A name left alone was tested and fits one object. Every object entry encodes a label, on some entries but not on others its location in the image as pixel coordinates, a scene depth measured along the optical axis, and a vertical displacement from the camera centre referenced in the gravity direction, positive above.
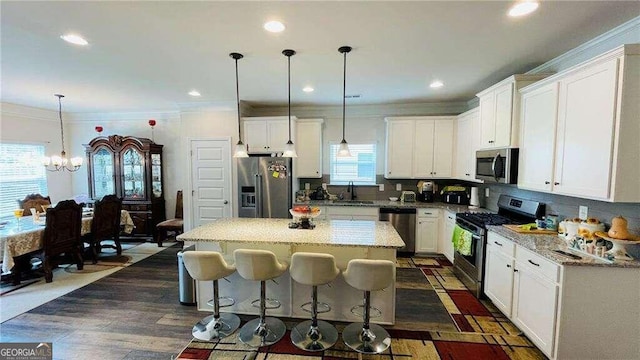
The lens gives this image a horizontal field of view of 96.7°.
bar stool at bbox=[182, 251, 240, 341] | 2.42 -0.97
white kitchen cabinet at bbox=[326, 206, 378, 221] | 4.71 -0.77
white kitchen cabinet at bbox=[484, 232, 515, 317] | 2.74 -1.08
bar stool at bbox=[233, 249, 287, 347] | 2.34 -0.94
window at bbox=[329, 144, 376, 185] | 5.43 +0.01
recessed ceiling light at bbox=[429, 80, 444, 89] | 3.86 +1.15
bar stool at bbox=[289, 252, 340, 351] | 2.28 -0.96
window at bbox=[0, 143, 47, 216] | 5.21 -0.16
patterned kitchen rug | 2.36 -1.55
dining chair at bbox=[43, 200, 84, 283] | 3.79 -0.96
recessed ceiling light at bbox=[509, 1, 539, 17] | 1.96 +1.12
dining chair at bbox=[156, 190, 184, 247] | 5.38 -1.17
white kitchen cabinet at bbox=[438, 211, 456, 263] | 4.27 -1.07
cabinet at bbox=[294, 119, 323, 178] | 5.14 +0.33
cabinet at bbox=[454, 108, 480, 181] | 4.13 +0.36
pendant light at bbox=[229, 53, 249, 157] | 3.12 +0.16
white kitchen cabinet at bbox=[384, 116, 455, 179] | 4.89 +0.34
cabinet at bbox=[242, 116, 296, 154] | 5.00 +0.58
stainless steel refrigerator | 4.81 -0.30
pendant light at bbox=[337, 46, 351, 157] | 3.15 +0.17
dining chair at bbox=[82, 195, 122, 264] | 4.53 -0.98
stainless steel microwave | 3.21 +0.02
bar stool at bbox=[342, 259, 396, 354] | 2.23 -0.98
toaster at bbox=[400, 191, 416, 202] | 5.09 -0.53
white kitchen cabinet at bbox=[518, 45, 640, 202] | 2.01 +0.31
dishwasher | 4.69 -0.88
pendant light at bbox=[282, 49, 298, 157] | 3.14 +0.19
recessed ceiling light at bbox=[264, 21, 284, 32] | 2.23 +1.12
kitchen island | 2.63 -0.84
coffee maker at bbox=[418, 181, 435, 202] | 5.05 -0.44
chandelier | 4.74 +0.09
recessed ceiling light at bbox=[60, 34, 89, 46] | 2.47 +1.12
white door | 5.08 -0.24
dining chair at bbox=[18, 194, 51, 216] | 4.89 -0.66
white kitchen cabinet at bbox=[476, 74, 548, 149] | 3.14 +0.66
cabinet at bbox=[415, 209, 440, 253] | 4.64 -0.99
